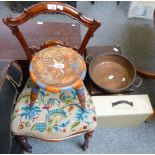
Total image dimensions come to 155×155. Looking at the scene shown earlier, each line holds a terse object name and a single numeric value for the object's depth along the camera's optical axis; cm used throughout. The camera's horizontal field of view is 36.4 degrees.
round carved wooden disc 105
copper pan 146
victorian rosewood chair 115
